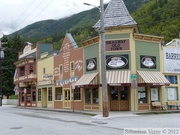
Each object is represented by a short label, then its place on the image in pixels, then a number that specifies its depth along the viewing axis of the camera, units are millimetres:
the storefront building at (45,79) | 36869
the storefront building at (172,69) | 28078
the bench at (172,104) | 27336
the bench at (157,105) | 25844
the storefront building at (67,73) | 30677
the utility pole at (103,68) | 21278
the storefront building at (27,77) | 41806
